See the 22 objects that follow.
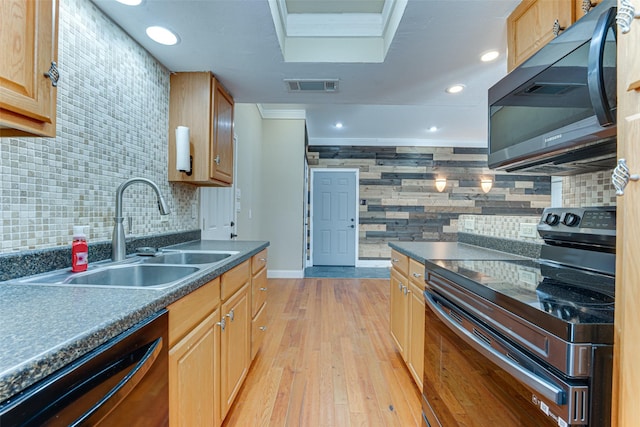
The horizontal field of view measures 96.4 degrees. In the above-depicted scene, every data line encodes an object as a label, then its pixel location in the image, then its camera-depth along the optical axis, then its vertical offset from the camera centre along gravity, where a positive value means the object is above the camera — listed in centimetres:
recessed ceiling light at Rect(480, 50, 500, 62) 188 +107
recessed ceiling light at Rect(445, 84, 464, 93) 238 +107
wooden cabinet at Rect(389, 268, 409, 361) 195 -71
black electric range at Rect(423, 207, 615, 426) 63 -31
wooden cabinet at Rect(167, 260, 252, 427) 97 -58
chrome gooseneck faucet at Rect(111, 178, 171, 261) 140 -9
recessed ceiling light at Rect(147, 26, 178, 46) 160 +102
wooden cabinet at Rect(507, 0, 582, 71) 122 +90
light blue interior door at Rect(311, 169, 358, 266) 589 -7
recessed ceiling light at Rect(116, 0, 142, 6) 135 +100
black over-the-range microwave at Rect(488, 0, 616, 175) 79 +39
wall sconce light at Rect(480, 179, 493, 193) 580 +64
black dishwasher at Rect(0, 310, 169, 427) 47 -36
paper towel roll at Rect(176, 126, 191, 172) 192 +44
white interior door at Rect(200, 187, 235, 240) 260 +1
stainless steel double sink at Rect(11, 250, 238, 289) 105 -27
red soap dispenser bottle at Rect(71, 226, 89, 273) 117 -16
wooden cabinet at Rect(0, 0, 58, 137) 74 +40
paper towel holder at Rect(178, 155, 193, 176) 203 +30
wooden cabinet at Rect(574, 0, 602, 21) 106 +81
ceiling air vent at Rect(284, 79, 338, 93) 228 +106
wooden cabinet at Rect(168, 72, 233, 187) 206 +68
